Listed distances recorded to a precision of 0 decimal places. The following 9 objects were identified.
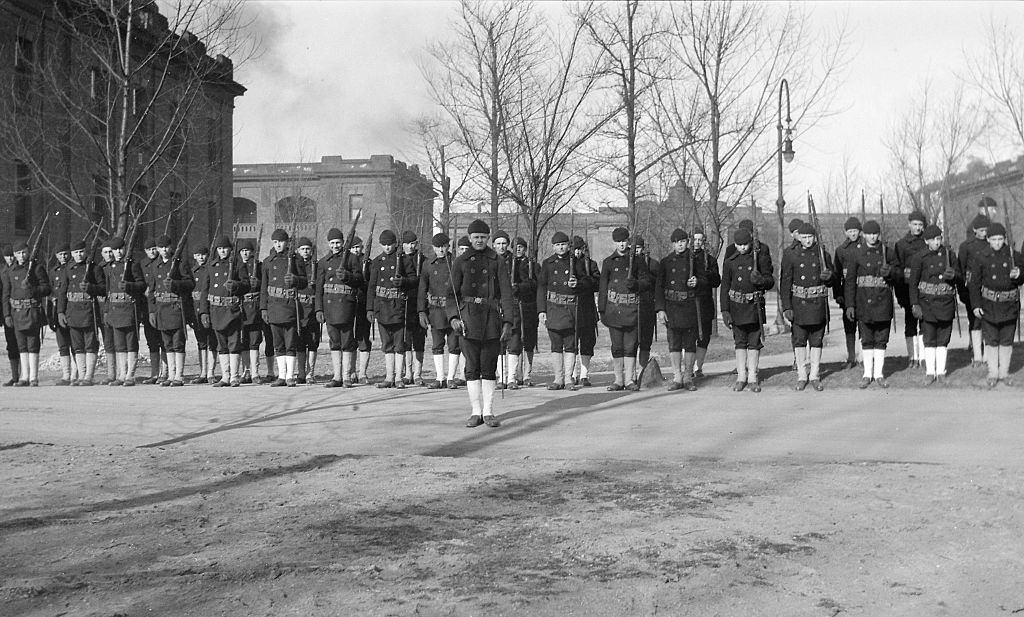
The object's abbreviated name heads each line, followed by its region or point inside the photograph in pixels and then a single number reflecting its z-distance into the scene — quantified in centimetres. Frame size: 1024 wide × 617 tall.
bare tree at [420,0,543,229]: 2100
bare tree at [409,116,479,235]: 2690
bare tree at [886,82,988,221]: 2900
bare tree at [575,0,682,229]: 2045
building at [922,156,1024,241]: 2926
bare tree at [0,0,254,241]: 1900
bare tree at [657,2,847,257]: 2256
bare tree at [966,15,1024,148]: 2359
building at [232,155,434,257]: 5469
